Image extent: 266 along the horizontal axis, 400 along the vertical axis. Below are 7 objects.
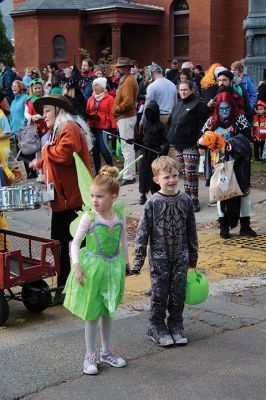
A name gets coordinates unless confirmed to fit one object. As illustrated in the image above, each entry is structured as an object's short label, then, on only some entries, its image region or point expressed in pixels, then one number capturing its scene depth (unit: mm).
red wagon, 5484
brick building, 29062
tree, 40162
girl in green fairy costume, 4637
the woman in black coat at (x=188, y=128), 9578
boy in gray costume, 5105
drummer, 5941
